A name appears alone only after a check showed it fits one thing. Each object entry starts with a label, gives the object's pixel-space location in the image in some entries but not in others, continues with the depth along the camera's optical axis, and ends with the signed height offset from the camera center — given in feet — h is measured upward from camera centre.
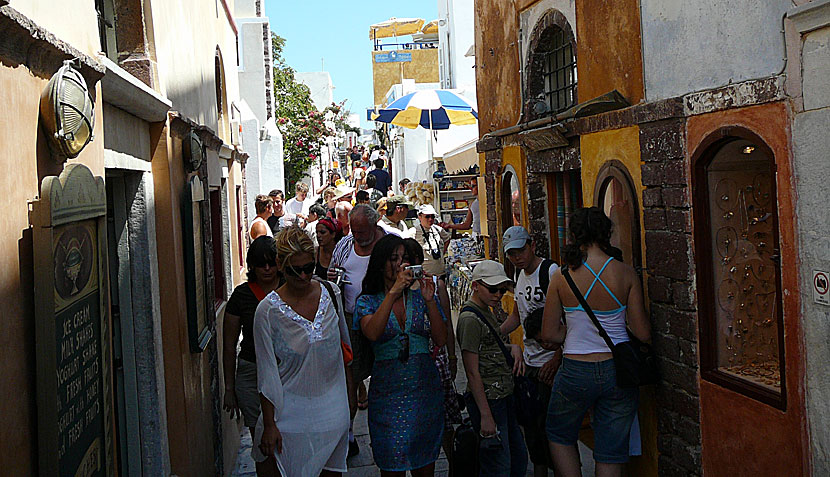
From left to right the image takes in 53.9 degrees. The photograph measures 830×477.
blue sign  137.28 +31.65
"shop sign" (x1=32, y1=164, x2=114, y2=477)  7.77 -0.69
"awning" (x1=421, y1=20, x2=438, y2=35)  148.46 +39.39
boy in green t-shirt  15.97 -2.56
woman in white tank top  16.14 -1.90
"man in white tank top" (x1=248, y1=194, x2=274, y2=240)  31.70 +1.75
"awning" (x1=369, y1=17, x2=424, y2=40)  161.68 +43.91
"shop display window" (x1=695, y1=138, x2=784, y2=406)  14.61 -0.68
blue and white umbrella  45.57 +7.56
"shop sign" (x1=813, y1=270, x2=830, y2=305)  11.43 -0.92
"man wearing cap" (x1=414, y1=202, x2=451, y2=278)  31.60 +0.12
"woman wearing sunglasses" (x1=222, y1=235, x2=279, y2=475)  17.22 -1.68
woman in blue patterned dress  15.19 -2.40
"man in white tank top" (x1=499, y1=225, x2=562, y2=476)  18.03 -1.90
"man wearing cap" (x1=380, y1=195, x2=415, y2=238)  28.14 +1.02
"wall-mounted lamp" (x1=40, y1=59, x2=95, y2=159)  8.44 +1.62
